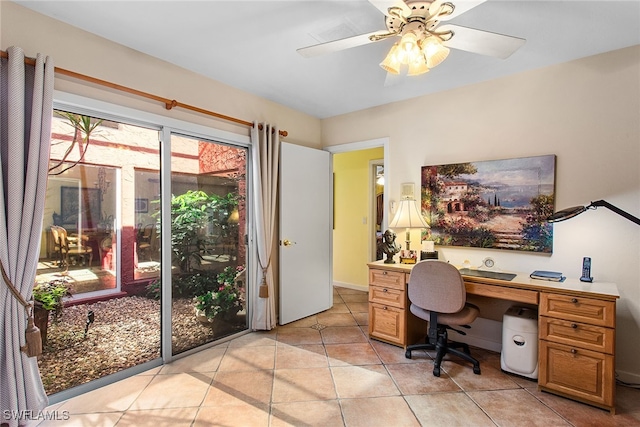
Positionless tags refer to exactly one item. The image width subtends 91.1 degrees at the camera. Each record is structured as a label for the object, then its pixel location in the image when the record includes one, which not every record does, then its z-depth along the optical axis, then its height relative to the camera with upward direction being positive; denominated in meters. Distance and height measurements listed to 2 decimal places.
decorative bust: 3.17 -0.37
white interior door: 3.57 -0.27
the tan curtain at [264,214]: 3.26 -0.05
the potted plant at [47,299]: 2.12 -0.62
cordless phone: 2.36 -0.45
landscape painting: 2.66 +0.07
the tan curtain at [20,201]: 1.78 +0.04
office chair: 2.43 -0.73
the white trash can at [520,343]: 2.37 -1.02
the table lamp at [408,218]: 3.06 -0.08
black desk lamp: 2.12 -0.01
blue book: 2.39 -0.51
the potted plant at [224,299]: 3.05 -0.91
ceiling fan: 1.52 +0.93
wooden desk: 2.01 -0.81
